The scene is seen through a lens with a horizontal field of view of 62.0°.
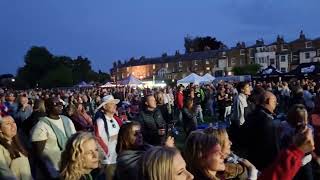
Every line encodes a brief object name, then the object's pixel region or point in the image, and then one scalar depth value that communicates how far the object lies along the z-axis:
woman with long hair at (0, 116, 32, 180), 2.44
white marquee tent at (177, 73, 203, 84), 18.59
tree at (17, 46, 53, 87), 53.53
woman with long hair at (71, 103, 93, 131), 4.77
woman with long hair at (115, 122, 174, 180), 2.34
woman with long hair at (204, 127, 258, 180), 1.99
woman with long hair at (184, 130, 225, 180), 1.72
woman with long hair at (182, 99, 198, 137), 6.59
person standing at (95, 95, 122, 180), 3.21
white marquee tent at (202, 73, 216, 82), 19.73
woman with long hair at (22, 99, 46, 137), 4.19
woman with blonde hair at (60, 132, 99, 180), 1.95
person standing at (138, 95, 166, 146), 3.88
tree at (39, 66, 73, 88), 48.49
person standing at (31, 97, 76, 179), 2.81
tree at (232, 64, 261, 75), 40.85
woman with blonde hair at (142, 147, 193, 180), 1.36
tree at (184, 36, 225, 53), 61.00
